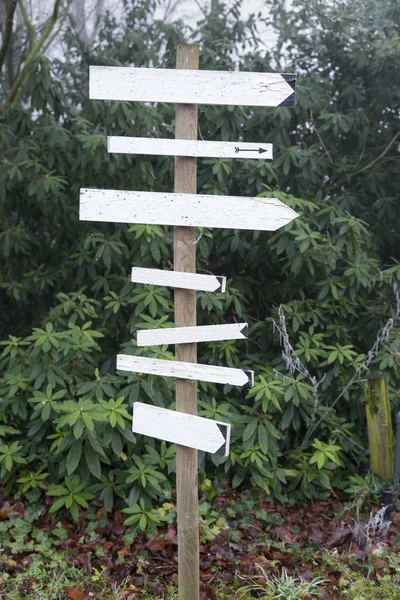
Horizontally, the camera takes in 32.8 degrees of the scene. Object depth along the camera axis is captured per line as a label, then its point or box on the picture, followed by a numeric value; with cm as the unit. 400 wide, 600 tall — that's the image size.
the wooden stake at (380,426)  415
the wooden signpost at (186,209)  265
